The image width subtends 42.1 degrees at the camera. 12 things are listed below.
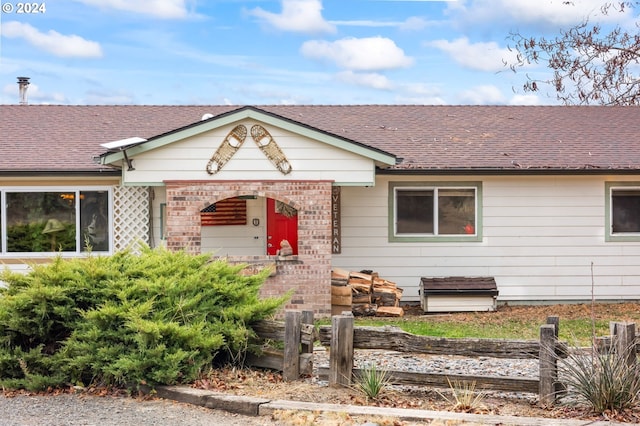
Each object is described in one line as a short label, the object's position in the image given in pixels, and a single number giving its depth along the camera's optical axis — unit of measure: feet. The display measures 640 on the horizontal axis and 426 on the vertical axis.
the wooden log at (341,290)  48.06
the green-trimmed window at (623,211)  54.90
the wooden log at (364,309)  48.75
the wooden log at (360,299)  48.88
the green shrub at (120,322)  27.50
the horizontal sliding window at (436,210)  53.72
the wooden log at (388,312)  48.96
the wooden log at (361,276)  49.32
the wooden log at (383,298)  49.71
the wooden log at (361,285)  48.85
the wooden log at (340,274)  48.65
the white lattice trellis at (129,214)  51.96
